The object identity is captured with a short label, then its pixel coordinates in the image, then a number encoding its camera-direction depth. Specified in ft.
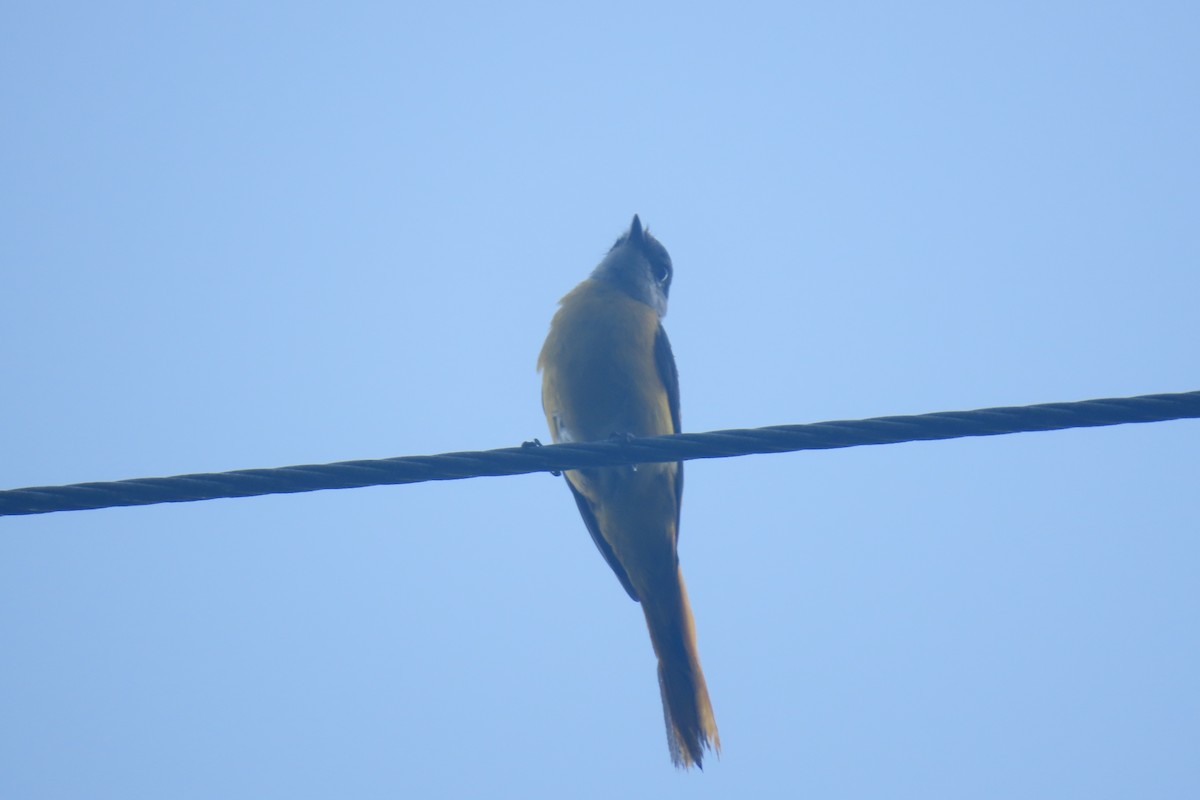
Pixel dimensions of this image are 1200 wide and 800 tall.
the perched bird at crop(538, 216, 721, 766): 33.63
